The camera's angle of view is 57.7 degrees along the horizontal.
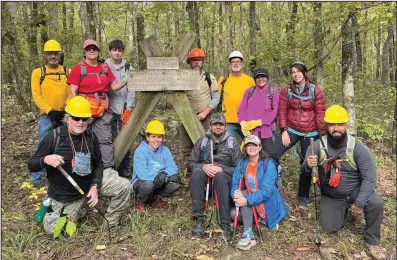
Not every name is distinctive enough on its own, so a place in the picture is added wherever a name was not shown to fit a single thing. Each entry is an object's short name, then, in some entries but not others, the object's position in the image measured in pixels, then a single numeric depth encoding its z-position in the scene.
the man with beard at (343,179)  5.08
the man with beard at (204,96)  6.73
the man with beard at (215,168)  5.31
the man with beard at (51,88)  6.27
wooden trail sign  6.05
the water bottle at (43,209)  4.98
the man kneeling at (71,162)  4.81
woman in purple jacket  6.13
